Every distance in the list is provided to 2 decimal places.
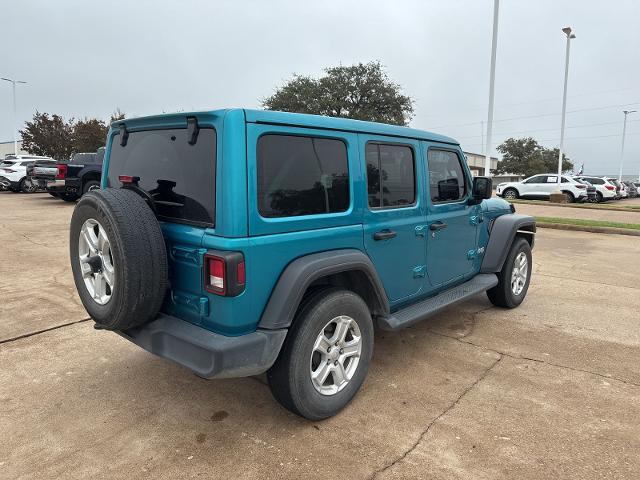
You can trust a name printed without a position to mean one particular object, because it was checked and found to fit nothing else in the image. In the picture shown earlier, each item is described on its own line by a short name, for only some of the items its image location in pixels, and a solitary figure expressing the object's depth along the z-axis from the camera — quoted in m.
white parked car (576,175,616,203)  26.16
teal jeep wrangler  2.42
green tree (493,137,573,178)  66.62
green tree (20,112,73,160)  42.66
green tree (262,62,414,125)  36.94
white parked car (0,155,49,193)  19.92
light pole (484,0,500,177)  16.92
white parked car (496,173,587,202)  24.14
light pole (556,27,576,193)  24.17
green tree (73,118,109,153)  40.72
